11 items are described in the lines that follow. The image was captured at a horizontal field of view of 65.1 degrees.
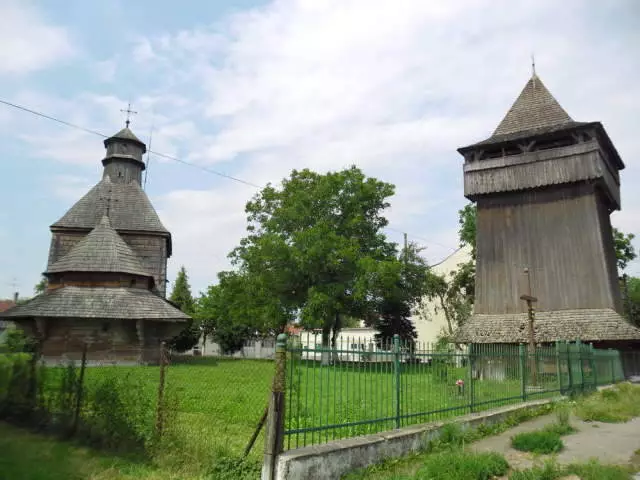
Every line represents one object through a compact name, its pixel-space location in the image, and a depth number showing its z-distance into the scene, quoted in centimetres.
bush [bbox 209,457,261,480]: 606
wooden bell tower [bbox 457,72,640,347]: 2403
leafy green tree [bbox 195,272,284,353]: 3262
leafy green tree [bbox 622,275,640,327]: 3832
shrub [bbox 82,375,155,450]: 594
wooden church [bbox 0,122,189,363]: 2320
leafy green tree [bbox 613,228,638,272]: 3775
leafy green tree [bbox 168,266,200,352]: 3912
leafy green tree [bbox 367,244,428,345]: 3016
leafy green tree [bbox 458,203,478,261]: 3888
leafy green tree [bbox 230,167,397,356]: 3086
